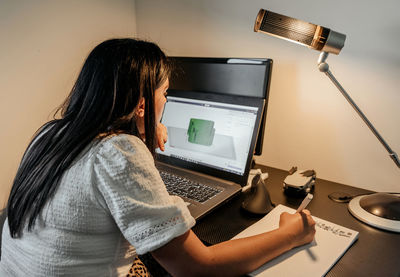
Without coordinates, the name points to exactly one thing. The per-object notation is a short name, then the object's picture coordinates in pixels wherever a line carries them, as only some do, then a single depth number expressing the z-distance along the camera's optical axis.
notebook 0.67
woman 0.58
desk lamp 0.82
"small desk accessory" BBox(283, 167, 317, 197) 1.01
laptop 1.02
